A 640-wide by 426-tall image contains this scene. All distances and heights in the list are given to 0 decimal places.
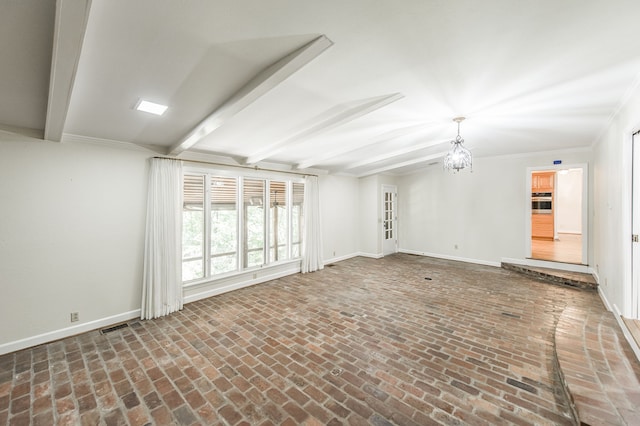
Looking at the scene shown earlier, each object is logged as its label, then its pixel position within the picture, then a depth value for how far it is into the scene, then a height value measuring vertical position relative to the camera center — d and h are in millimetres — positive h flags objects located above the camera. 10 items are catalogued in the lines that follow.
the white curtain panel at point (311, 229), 5844 -394
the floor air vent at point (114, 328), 3176 -1523
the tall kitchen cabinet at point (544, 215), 8383 -56
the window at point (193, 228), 4121 -275
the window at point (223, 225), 4445 -236
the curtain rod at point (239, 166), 4030 +872
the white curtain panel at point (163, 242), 3553 -448
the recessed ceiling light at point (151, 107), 2379 +1040
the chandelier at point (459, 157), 3633 +832
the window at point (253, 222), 4938 -197
